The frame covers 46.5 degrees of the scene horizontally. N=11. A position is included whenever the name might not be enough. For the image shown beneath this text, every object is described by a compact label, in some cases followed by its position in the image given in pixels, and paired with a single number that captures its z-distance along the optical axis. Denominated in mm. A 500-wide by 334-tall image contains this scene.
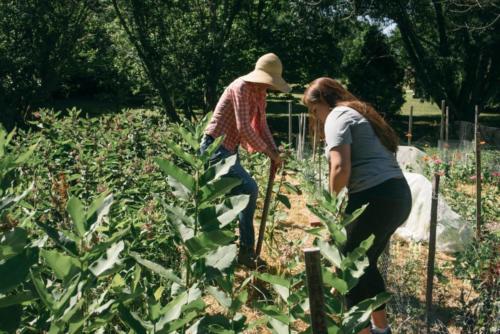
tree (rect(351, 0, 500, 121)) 18422
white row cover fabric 5359
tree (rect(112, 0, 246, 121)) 15022
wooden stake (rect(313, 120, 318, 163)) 3326
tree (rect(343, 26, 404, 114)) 21938
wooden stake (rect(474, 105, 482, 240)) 5004
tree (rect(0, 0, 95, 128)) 13398
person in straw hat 3877
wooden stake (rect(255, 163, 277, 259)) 4191
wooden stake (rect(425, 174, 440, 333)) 3518
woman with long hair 2857
